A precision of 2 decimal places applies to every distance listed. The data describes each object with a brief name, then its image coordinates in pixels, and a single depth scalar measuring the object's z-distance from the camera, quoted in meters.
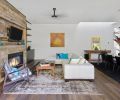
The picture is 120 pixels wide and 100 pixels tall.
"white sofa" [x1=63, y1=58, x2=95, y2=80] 2.96
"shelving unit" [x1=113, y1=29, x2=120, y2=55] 6.36
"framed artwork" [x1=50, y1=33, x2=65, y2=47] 6.34
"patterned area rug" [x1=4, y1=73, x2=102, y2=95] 2.32
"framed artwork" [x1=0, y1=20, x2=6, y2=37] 2.67
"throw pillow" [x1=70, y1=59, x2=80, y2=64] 3.17
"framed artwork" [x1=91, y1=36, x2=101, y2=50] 6.33
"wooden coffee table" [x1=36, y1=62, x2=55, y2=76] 3.52
